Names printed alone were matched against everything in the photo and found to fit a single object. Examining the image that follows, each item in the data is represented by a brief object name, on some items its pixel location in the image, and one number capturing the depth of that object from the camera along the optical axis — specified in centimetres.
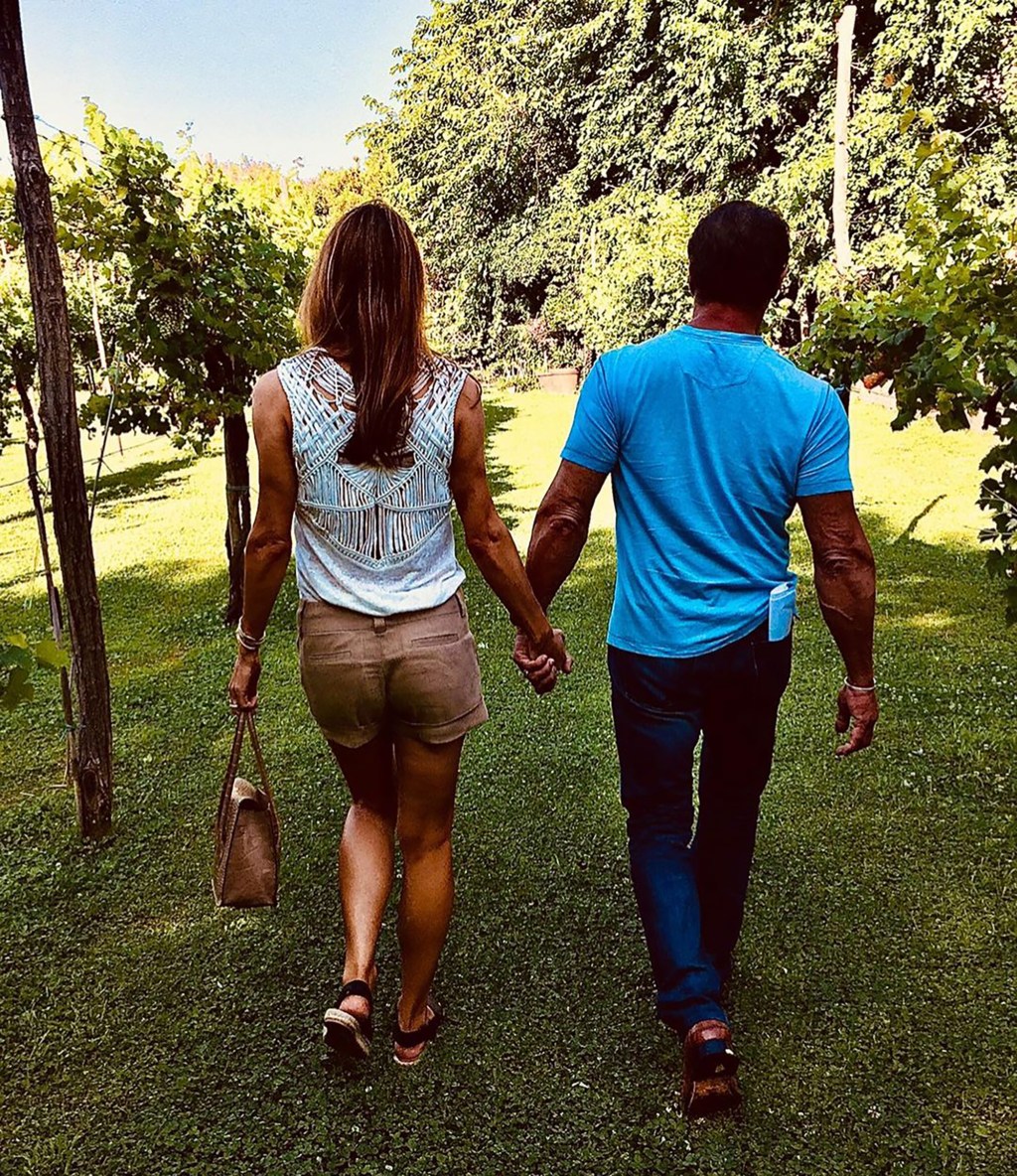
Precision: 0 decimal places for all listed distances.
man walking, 227
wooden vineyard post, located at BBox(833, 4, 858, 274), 1230
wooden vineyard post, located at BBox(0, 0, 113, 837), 335
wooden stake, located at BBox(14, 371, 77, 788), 388
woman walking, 222
